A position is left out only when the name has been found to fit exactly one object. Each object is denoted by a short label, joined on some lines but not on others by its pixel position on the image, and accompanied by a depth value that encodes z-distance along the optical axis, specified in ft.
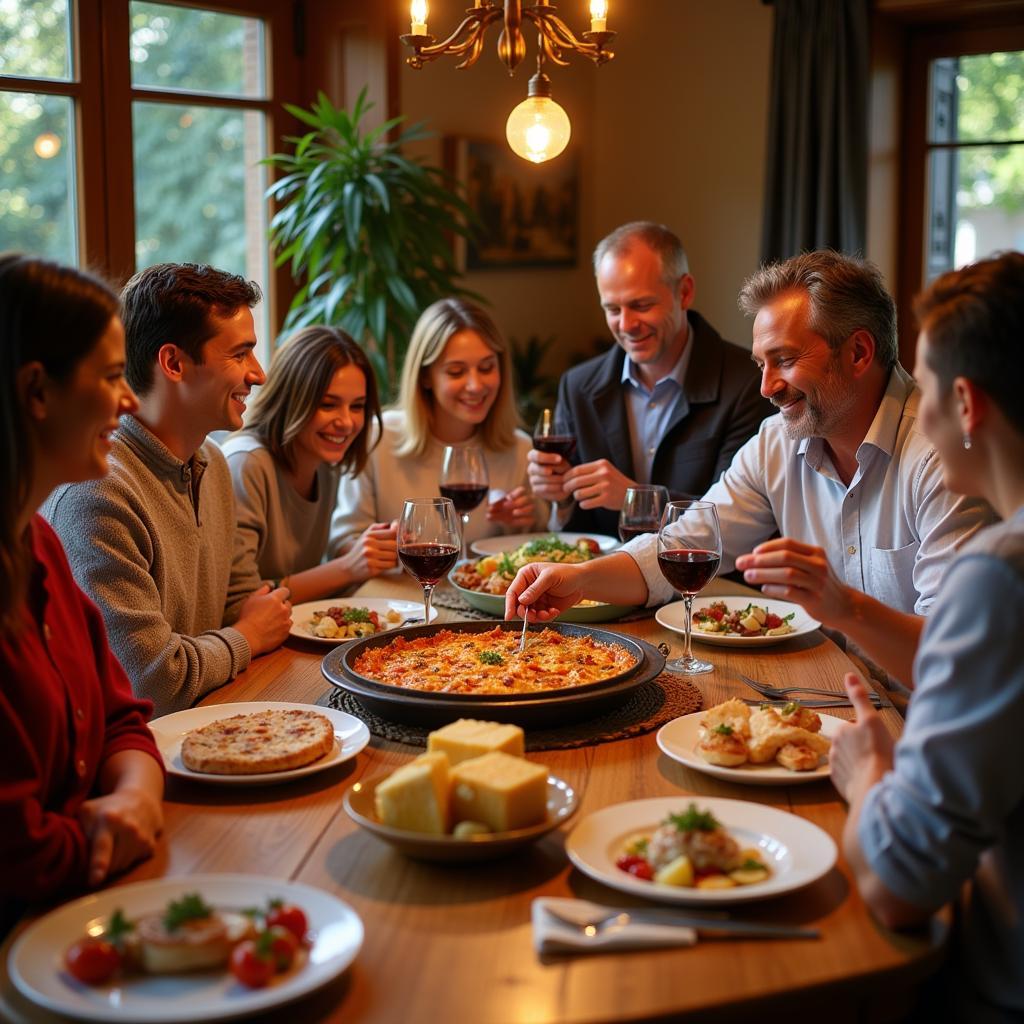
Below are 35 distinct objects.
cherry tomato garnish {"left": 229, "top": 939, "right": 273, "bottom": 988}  3.60
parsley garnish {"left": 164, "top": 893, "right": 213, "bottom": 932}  3.75
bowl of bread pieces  4.33
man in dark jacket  12.01
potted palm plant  14.73
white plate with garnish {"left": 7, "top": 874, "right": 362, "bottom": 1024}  3.49
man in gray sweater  6.56
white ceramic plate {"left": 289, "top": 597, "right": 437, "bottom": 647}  7.96
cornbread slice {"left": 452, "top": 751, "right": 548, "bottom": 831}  4.35
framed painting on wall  18.98
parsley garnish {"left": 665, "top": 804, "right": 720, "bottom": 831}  4.37
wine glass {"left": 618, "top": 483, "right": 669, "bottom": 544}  8.09
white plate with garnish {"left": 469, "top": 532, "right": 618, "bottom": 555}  10.00
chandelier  7.74
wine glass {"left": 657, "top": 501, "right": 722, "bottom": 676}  6.44
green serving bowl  7.96
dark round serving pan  5.57
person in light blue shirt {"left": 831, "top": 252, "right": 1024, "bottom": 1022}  4.00
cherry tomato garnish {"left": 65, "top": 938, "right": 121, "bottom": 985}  3.62
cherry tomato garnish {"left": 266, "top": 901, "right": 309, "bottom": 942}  3.82
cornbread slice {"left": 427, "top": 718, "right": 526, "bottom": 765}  4.75
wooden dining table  3.64
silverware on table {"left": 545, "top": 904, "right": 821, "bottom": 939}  3.95
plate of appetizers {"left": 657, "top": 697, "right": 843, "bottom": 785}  5.21
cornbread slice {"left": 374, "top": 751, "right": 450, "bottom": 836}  4.39
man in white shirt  7.74
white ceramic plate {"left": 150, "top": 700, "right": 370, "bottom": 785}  5.16
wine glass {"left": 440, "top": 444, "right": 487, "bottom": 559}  9.43
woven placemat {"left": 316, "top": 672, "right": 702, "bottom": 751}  5.75
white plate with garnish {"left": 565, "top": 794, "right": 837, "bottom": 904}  4.12
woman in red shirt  4.26
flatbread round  5.21
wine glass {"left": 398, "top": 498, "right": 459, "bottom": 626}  6.89
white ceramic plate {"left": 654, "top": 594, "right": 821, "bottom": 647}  7.42
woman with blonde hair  11.63
